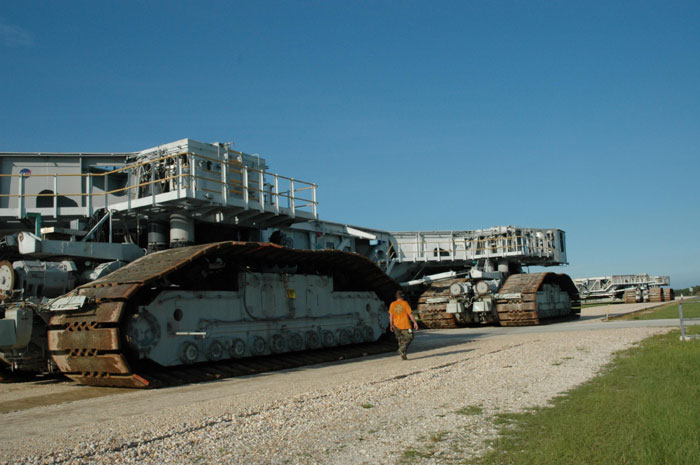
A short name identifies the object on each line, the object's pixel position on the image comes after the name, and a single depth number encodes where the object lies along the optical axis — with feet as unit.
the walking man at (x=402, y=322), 43.67
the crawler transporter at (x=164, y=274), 33.42
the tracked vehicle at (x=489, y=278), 81.15
